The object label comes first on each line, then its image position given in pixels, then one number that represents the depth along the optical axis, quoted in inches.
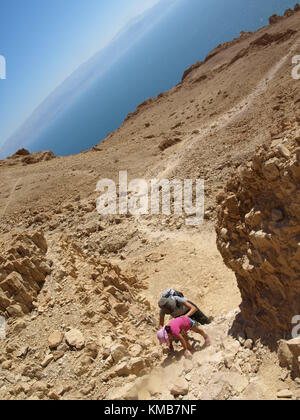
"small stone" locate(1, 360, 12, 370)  276.1
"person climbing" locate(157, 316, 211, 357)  276.7
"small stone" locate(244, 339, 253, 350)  244.5
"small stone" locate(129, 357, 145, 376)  250.5
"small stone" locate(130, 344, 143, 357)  275.0
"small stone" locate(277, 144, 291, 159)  235.7
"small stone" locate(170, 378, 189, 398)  223.1
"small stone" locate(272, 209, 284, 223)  238.5
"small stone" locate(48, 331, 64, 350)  286.7
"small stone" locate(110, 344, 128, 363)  262.7
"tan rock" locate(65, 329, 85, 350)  280.1
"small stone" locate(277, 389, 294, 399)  195.5
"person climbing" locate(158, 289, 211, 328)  305.9
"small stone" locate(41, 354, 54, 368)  273.9
